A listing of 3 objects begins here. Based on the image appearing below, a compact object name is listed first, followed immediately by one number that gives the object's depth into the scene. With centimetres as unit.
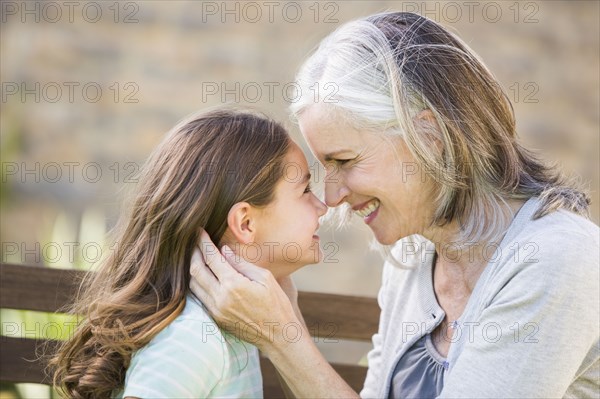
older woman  203
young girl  214
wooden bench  284
